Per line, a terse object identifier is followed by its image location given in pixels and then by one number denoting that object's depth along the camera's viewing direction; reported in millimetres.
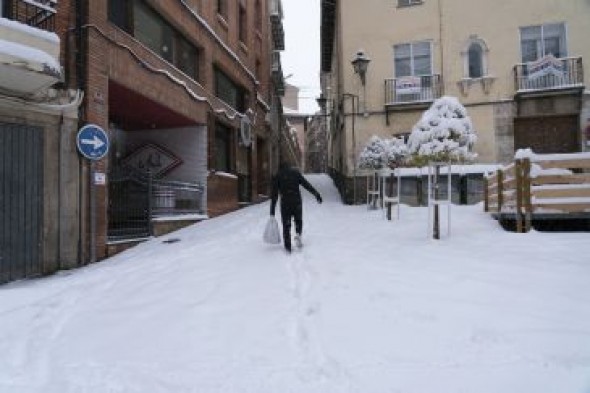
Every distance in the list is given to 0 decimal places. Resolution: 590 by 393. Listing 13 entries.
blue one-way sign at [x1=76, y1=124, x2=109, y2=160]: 8914
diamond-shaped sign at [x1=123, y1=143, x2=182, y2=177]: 14391
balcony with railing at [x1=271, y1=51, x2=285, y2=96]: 27750
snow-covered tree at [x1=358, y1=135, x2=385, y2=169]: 15258
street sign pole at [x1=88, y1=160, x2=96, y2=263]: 9125
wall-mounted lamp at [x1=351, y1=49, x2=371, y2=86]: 16328
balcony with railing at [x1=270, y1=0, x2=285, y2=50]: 27889
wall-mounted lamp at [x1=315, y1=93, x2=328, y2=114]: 24098
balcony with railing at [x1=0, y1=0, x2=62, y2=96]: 7008
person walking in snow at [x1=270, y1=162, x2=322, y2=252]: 8398
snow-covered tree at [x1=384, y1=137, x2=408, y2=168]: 15023
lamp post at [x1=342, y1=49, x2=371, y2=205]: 19705
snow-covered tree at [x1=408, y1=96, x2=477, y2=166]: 8516
